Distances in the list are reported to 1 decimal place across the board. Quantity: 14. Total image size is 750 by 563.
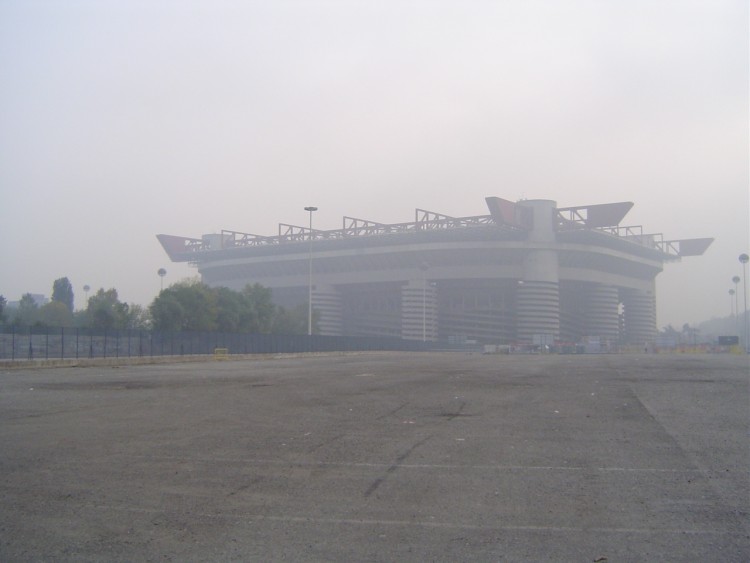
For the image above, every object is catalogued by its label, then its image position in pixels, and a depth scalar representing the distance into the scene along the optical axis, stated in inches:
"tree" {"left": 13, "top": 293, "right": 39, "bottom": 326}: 2844.0
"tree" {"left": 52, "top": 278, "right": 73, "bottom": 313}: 4087.1
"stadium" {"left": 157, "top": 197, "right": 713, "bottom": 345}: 5019.7
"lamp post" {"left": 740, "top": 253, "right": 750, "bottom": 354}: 4060.0
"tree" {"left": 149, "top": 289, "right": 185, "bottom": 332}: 2706.7
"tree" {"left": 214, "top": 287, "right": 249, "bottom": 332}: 3024.1
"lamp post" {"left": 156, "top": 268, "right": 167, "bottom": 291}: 4003.4
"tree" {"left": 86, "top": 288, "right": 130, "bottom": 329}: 2508.6
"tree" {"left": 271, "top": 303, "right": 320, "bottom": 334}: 3927.2
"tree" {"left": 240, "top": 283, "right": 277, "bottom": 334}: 3189.0
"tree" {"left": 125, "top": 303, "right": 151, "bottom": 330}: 3004.4
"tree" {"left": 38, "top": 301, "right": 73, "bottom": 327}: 3006.9
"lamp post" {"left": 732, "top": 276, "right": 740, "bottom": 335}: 4894.2
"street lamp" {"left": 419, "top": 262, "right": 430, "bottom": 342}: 5020.9
